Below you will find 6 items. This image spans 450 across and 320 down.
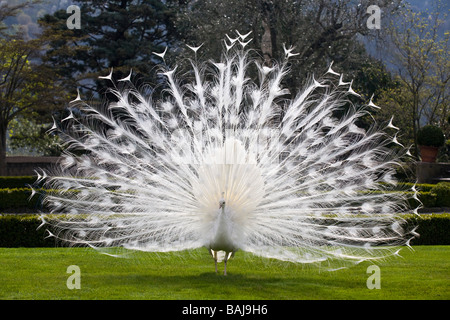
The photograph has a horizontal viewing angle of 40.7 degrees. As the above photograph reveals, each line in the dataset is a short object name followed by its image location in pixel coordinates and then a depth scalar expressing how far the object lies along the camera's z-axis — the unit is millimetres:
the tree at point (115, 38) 40438
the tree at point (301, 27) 27875
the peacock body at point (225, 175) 7625
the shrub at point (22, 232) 11945
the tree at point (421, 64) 30248
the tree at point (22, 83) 31688
